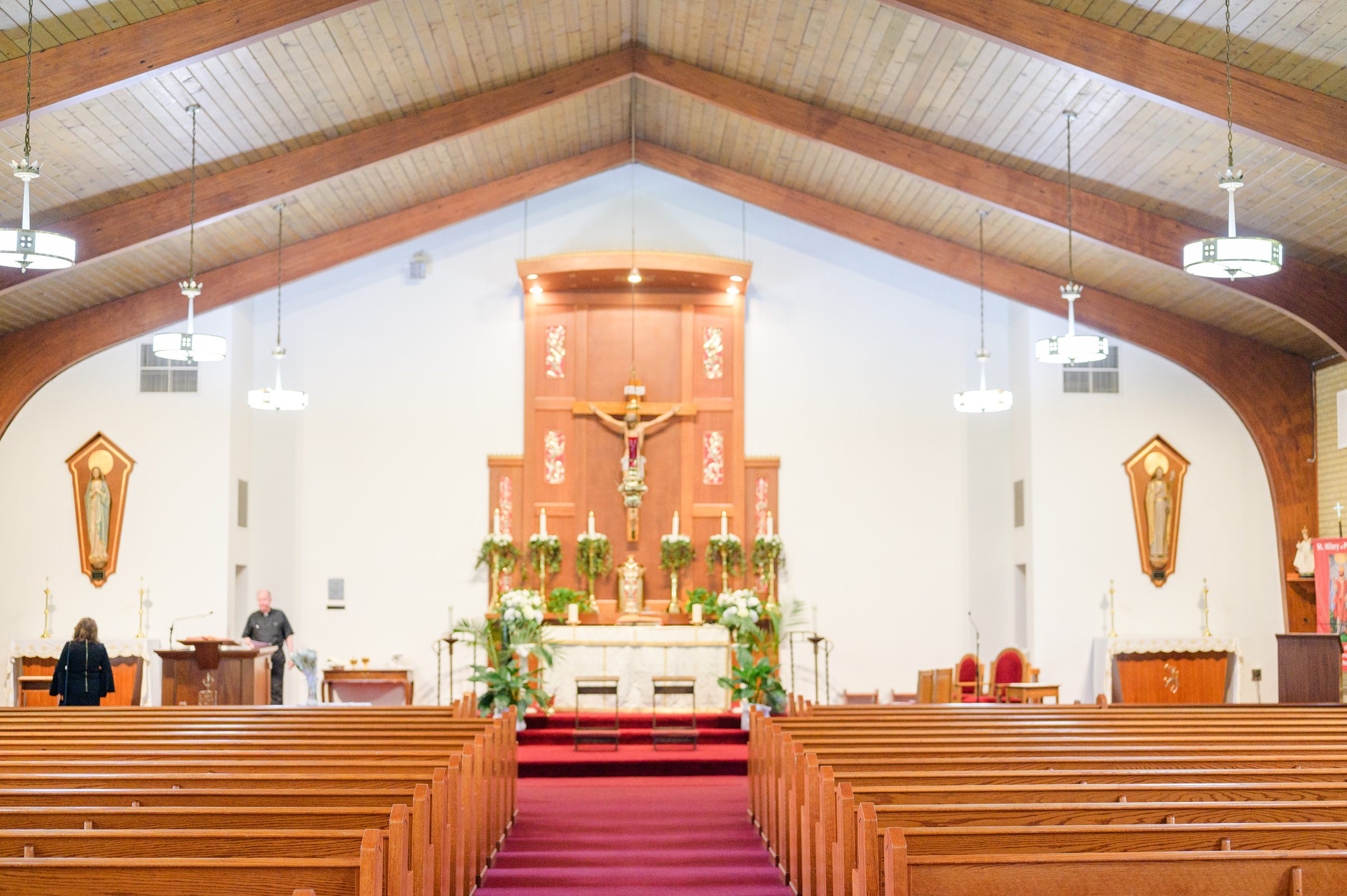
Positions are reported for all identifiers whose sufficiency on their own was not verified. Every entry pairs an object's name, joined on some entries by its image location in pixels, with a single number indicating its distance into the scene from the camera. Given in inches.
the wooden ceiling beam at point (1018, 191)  409.1
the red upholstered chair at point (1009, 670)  484.4
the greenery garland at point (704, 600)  519.8
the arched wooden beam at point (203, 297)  490.0
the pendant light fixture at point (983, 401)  462.0
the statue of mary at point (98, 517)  498.0
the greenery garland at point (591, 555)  532.1
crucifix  519.2
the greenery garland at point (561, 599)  515.8
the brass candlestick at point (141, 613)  494.3
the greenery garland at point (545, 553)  529.7
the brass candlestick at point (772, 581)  538.3
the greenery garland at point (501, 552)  531.8
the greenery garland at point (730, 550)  534.3
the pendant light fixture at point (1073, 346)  384.8
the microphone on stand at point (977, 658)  482.3
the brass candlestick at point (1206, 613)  503.2
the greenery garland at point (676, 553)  532.1
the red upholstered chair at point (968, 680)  499.5
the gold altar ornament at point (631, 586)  526.9
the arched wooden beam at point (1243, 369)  500.1
